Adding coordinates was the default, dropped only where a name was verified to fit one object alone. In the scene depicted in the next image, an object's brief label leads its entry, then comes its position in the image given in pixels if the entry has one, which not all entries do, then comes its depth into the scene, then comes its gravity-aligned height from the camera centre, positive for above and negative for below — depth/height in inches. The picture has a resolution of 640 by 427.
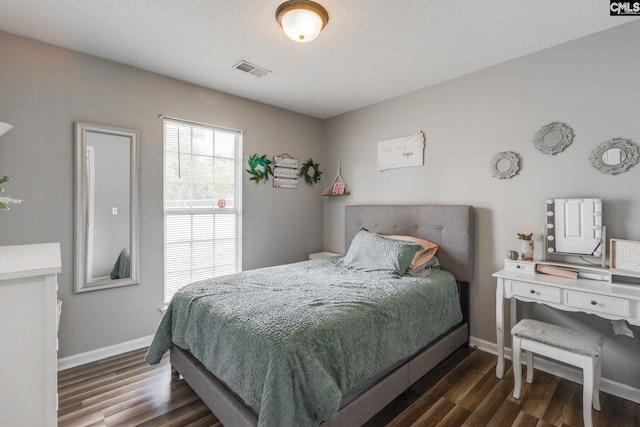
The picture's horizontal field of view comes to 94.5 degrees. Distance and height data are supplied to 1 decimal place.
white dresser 42.5 -19.8
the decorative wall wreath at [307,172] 158.6 +21.4
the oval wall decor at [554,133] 89.1 +23.1
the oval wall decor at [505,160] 99.0 +16.2
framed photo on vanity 73.3 -10.9
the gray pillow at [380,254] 101.0 -15.4
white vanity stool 67.7 -33.7
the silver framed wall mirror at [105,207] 97.0 +1.5
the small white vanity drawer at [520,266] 88.9 -16.7
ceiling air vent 103.3 +51.7
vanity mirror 81.8 -4.5
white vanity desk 69.1 -21.2
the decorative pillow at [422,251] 103.5 -14.6
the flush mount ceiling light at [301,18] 71.1 +47.7
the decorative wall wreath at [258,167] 137.3 +20.9
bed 53.9 -28.7
